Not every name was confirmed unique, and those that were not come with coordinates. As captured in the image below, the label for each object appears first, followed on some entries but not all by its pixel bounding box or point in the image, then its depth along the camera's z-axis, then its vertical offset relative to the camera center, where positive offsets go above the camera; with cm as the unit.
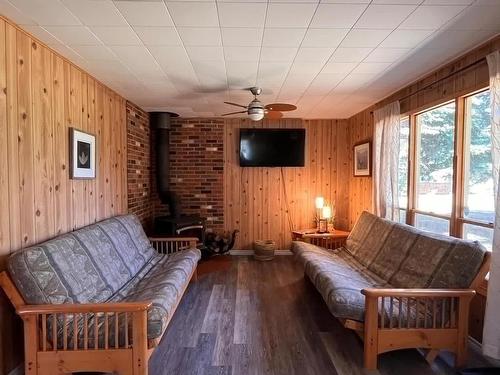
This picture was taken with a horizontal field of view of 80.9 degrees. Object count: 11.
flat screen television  479 +56
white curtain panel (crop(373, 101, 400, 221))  328 +22
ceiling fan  303 +78
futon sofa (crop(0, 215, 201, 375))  173 -85
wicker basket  462 -110
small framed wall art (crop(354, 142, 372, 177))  411 +32
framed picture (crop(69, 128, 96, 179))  254 +24
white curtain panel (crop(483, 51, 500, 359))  189 -46
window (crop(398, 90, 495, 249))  233 +11
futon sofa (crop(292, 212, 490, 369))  196 -85
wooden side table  398 -80
